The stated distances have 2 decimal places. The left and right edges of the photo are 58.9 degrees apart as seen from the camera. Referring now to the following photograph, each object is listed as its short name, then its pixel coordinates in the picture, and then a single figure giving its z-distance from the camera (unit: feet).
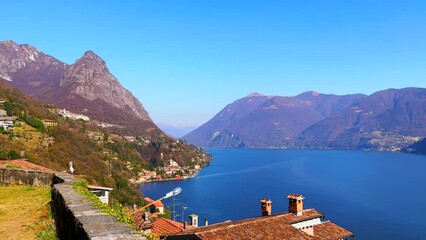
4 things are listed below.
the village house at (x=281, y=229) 69.46
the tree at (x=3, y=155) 156.33
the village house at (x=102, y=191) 87.57
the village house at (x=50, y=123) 374.71
